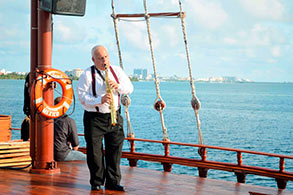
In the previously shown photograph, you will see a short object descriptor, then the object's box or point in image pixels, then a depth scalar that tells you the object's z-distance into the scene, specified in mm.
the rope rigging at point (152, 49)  7797
